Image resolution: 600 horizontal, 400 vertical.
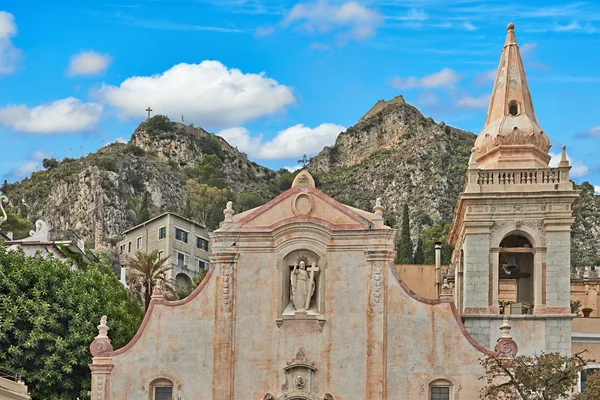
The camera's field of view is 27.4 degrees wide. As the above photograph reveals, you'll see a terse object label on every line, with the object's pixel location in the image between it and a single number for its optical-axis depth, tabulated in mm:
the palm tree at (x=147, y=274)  79375
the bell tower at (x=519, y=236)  42156
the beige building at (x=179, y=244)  116250
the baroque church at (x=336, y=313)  41188
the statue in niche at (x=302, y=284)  41844
